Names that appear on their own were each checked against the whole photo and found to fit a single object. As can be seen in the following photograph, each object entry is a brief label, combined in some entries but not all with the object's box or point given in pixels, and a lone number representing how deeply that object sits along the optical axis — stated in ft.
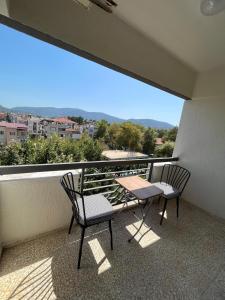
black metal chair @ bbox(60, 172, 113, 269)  4.70
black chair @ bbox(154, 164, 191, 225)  9.53
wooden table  5.92
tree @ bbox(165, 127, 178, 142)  39.65
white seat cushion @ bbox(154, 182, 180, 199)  7.28
